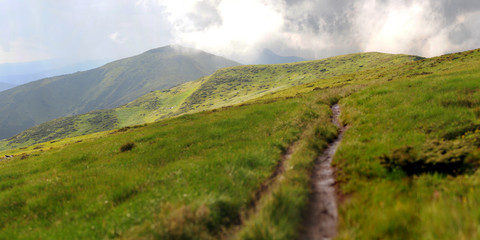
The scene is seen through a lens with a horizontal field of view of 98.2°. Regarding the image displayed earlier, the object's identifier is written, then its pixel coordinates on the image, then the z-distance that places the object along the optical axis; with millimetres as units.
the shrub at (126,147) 17375
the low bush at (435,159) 6785
